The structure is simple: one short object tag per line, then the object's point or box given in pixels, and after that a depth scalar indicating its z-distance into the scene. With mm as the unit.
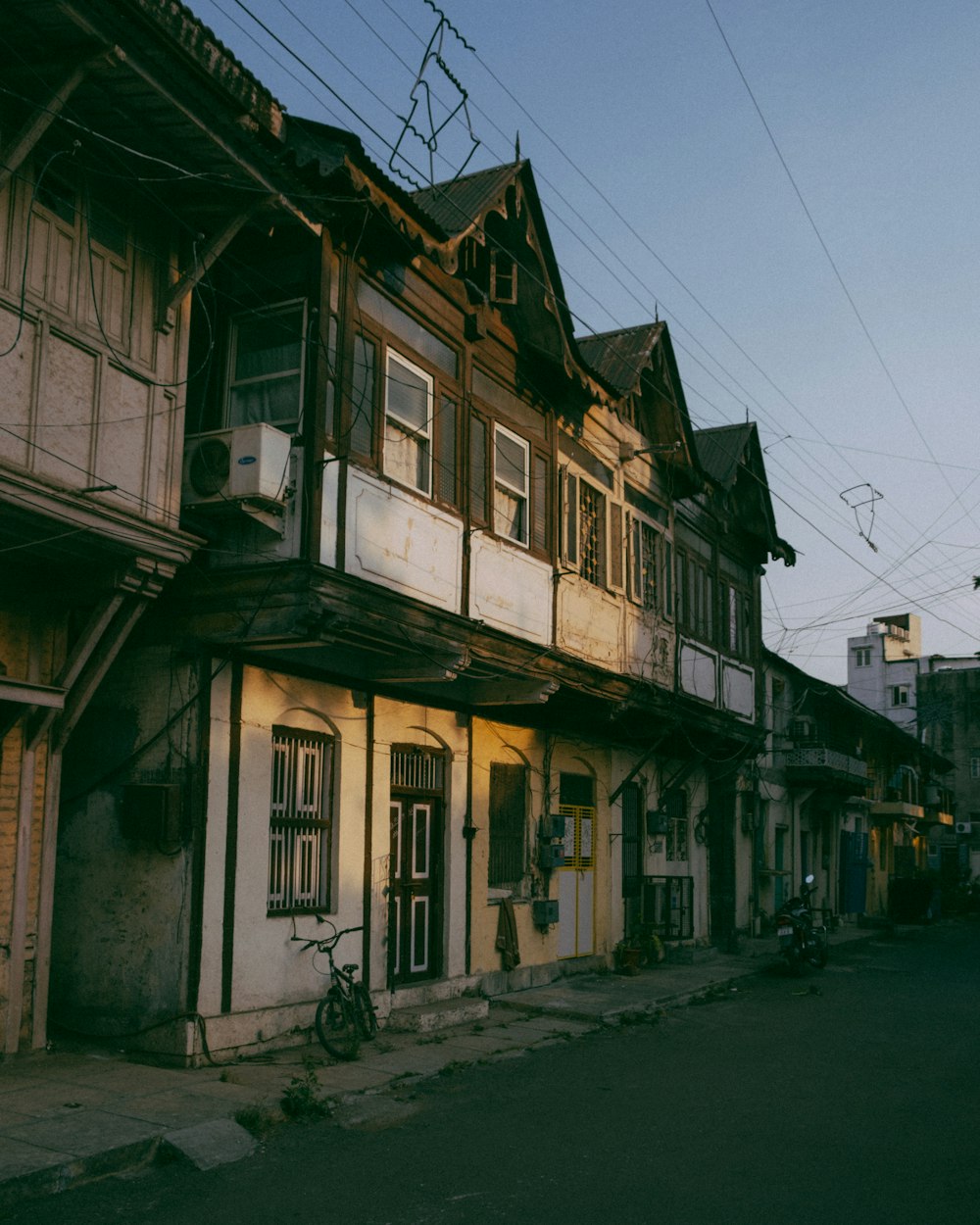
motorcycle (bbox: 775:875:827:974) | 19969
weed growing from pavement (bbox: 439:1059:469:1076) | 10797
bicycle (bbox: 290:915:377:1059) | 10977
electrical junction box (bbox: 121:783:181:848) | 10820
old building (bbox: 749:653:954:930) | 30062
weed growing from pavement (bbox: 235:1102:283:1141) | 8430
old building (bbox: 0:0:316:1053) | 8961
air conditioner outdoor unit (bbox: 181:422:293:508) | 10594
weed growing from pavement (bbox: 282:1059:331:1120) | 8961
